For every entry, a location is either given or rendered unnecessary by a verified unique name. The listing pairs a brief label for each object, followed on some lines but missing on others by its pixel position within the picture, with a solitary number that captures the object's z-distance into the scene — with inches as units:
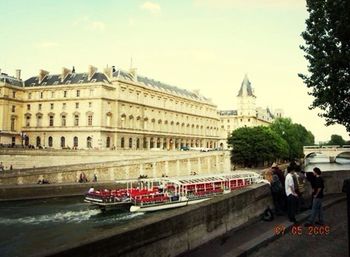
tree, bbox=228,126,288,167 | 3329.2
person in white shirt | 477.4
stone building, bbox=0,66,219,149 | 3024.1
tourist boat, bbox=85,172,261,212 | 1349.7
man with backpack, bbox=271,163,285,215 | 518.0
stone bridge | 4475.9
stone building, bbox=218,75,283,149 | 6309.1
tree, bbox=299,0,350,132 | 767.1
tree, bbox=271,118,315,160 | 4355.6
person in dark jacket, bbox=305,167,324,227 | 466.0
